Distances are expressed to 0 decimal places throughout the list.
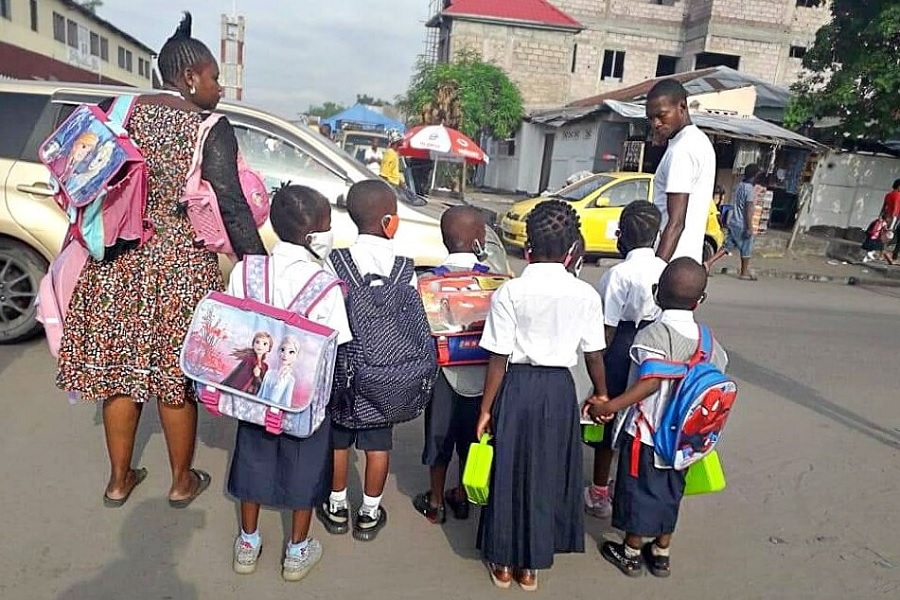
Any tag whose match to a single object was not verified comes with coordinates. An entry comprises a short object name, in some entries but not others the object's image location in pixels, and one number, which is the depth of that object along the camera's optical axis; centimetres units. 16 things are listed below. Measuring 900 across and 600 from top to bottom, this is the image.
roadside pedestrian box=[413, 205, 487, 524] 286
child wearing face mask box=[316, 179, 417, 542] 252
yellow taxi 1066
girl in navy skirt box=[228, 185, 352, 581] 230
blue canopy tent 2836
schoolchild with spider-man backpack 246
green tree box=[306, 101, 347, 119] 9267
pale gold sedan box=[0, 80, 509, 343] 467
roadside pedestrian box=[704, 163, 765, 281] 1081
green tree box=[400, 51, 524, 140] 2344
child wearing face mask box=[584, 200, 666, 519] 285
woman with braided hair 258
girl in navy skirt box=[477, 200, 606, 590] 237
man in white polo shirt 321
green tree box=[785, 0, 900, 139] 1255
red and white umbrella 1594
